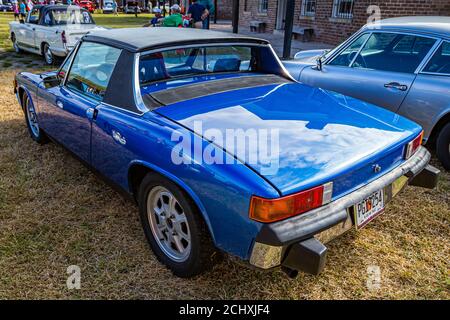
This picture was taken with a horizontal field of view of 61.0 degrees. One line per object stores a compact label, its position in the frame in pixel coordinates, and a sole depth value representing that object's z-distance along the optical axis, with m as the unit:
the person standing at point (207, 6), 11.86
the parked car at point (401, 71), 3.87
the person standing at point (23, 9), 24.27
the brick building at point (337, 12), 9.04
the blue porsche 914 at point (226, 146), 1.92
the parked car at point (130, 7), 39.86
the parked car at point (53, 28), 8.88
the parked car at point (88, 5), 40.52
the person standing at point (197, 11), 11.58
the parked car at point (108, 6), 42.38
